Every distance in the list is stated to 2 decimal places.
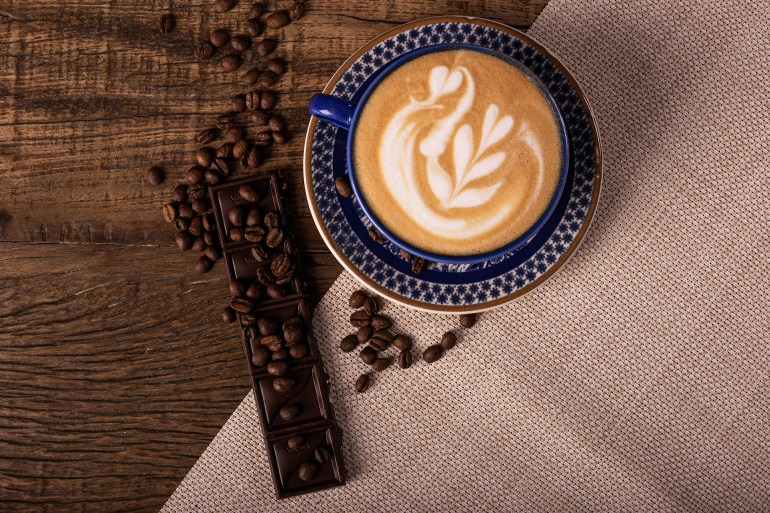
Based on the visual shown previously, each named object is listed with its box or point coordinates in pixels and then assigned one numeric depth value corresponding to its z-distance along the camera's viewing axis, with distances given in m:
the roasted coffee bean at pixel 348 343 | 0.85
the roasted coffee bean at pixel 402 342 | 0.85
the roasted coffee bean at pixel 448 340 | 0.85
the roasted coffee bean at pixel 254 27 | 0.86
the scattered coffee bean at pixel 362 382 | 0.85
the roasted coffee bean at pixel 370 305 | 0.85
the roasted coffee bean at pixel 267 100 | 0.85
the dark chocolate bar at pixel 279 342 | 0.84
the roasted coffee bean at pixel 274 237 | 0.85
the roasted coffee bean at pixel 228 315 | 0.85
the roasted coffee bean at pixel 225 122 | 0.86
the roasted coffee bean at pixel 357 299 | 0.85
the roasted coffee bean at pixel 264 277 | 0.85
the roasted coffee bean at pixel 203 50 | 0.86
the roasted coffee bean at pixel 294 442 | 0.84
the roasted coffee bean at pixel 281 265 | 0.84
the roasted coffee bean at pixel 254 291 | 0.85
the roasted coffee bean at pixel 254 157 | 0.85
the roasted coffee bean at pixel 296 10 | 0.86
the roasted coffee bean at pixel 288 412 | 0.84
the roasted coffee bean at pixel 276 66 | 0.86
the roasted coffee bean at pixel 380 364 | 0.85
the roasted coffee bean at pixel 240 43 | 0.86
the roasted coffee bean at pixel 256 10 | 0.86
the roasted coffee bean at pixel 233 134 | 0.85
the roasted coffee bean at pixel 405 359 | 0.85
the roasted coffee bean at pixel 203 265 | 0.86
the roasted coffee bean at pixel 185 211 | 0.86
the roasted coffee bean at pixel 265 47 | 0.86
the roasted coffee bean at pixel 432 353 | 0.85
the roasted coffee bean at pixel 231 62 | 0.86
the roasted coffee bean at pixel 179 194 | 0.86
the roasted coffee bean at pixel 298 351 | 0.84
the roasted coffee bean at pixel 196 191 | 0.86
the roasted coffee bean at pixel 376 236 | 0.81
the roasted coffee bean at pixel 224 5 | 0.86
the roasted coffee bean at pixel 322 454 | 0.84
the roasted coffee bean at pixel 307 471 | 0.84
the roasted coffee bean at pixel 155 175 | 0.86
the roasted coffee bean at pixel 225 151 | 0.86
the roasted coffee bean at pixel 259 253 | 0.85
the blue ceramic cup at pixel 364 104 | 0.77
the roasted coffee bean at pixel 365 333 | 0.85
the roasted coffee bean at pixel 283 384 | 0.84
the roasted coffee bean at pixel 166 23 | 0.86
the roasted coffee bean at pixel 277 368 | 0.84
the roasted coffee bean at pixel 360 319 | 0.85
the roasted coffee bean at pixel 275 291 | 0.85
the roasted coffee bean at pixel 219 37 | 0.86
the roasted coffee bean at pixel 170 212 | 0.86
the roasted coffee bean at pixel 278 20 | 0.86
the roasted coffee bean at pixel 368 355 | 0.85
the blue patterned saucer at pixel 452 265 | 0.80
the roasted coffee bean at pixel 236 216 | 0.85
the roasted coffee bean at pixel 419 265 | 0.81
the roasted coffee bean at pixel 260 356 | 0.85
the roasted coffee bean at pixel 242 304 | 0.85
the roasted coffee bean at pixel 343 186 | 0.81
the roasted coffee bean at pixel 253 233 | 0.84
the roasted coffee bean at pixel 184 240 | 0.85
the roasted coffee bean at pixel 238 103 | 0.86
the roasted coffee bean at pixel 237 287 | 0.85
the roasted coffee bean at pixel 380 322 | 0.85
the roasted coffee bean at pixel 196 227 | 0.86
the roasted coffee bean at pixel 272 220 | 0.85
